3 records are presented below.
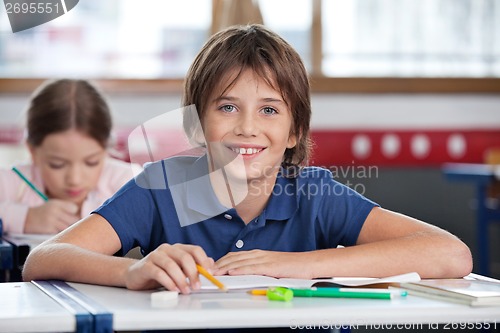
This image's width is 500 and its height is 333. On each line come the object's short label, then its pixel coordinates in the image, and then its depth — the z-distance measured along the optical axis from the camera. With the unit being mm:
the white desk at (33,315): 1123
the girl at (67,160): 2306
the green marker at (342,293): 1235
